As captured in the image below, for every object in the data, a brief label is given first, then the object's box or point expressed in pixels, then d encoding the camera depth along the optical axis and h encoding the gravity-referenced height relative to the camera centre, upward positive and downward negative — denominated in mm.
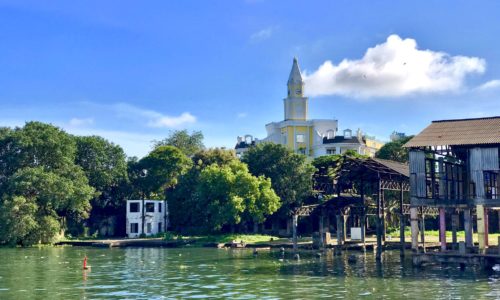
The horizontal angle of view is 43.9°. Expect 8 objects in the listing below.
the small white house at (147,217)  104438 +2366
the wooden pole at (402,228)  60291 +170
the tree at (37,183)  83375 +6702
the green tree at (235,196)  87875 +4918
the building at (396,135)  148825 +23110
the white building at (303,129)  135500 +22298
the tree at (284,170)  95938 +9426
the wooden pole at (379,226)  56762 +361
